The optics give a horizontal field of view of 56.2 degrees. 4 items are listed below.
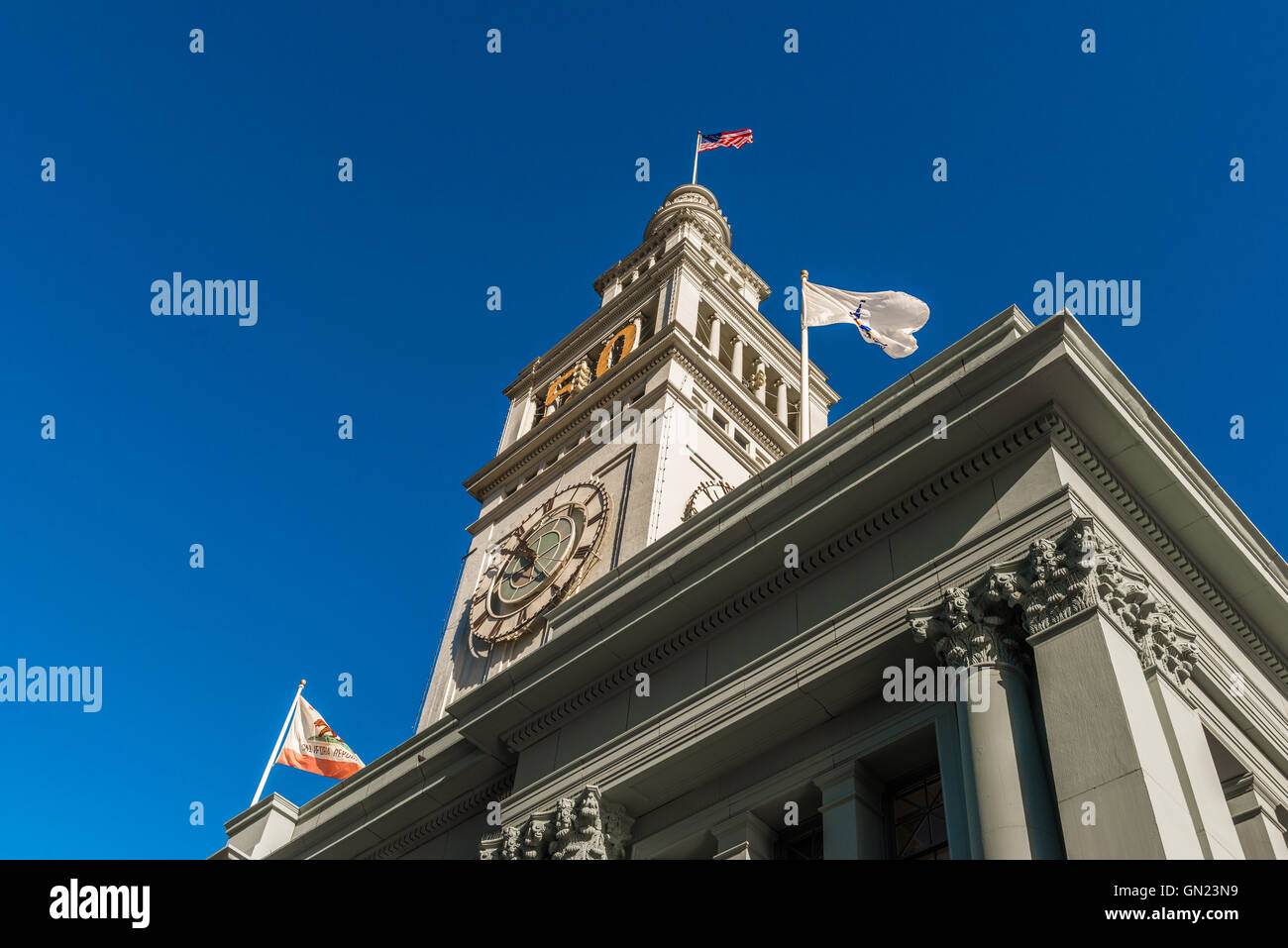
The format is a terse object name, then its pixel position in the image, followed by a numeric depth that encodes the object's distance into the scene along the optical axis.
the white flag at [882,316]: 31.72
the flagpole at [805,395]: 30.72
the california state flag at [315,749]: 34.34
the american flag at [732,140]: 56.31
